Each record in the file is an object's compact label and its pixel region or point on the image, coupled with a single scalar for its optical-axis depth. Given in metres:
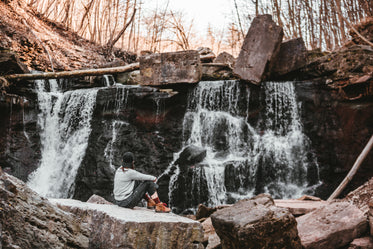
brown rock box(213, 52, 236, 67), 12.33
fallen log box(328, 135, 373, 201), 6.60
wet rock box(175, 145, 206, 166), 8.34
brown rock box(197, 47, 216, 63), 11.72
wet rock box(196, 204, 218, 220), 6.15
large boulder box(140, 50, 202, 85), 9.27
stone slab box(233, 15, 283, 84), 9.05
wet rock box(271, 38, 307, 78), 9.61
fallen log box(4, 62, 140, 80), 9.66
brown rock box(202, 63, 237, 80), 11.19
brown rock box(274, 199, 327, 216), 5.07
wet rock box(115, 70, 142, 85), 11.32
